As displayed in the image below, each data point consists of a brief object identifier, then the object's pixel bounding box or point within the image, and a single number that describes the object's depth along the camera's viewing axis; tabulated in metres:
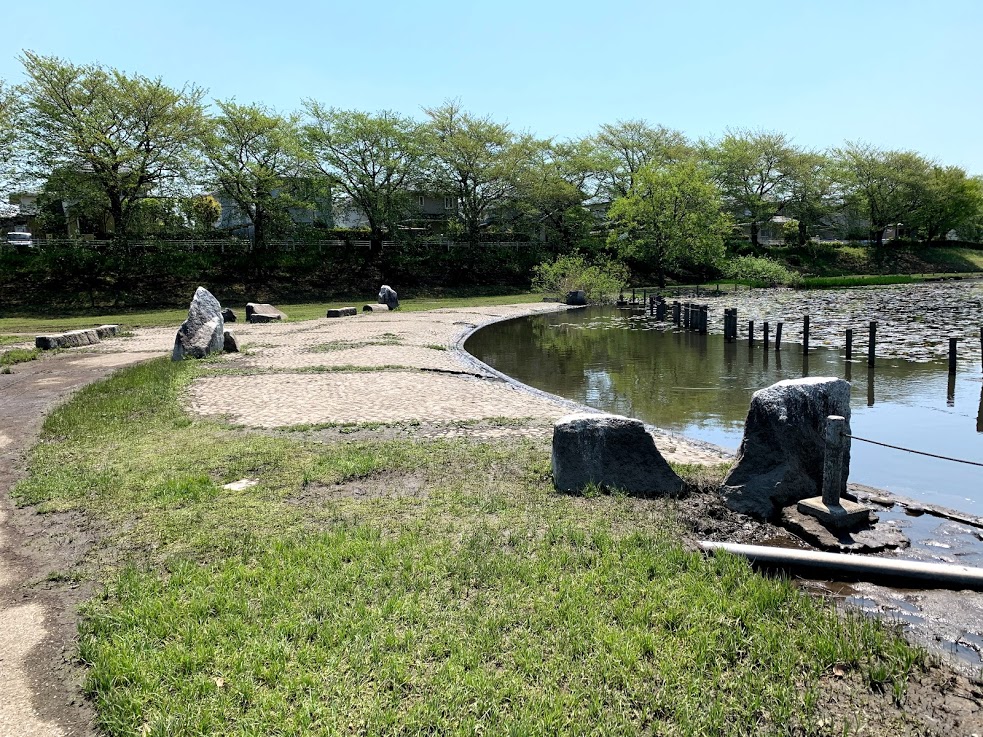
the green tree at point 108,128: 38.97
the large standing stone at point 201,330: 18.61
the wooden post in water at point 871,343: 18.41
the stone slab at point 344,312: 33.59
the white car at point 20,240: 41.47
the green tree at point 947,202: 66.75
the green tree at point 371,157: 49.41
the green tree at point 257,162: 45.09
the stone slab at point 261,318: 31.69
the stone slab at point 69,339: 21.05
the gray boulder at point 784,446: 7.14
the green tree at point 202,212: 50.22
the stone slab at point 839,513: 6.69
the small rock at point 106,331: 24.76
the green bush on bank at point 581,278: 45.00
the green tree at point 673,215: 49.91
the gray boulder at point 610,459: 7.51
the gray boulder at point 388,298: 39.03
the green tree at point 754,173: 64.25
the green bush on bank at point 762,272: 51.84
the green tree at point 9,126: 38.32
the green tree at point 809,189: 64.50
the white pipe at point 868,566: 5.52
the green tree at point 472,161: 51.94
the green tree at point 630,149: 61.44
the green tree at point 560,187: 55.34
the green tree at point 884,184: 65.69
